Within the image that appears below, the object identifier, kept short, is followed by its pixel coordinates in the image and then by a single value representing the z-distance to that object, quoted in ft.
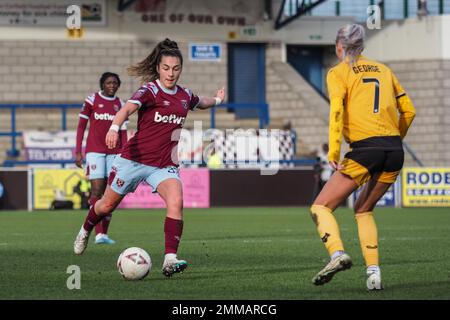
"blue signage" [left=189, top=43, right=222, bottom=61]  124.47
